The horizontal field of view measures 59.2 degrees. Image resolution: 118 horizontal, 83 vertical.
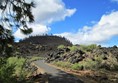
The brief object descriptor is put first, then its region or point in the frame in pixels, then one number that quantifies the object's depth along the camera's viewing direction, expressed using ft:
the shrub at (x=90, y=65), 27.59
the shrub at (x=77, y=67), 27.53
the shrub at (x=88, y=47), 34.89
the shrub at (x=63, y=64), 29.71
